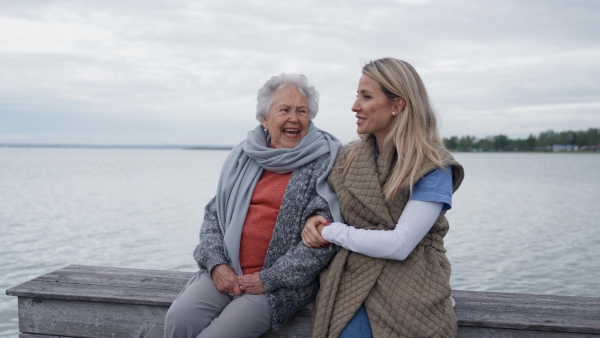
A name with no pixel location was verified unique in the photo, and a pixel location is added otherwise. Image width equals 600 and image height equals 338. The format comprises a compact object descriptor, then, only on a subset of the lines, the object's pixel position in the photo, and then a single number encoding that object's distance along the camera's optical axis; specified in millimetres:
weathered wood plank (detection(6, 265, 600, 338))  2760
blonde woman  2459
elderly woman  2707
